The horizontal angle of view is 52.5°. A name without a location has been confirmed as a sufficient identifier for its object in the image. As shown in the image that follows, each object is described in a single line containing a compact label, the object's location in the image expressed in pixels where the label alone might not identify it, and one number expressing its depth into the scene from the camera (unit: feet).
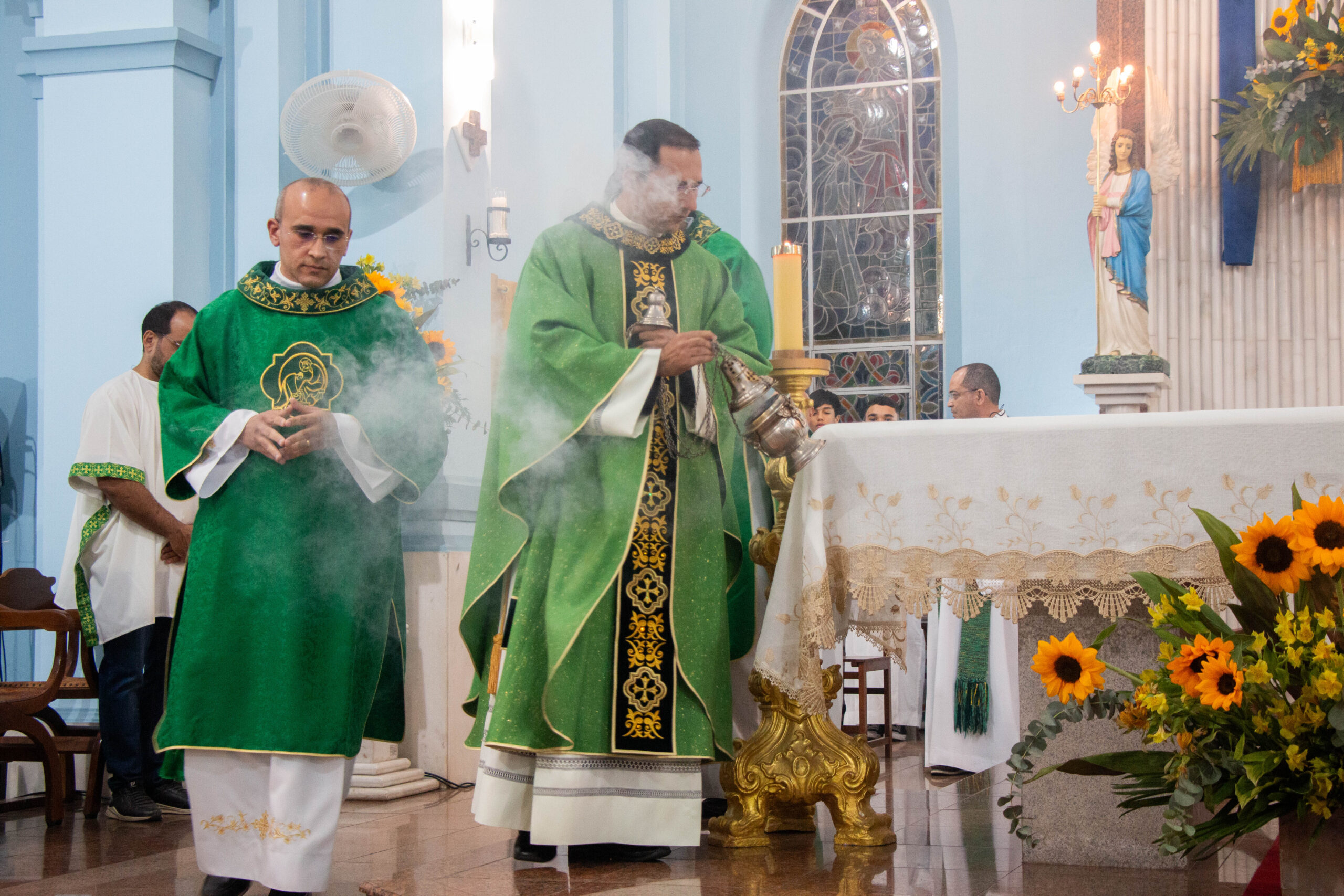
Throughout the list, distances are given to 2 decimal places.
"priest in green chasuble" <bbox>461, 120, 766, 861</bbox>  10.63
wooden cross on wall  19.30
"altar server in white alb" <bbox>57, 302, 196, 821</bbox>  14.82
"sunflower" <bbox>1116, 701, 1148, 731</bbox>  8.70
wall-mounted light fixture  18.53
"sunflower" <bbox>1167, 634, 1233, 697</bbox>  7.89
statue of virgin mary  25.61
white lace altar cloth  9.61
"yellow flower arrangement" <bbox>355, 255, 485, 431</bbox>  15.98
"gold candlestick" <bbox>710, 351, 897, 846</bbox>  11.30
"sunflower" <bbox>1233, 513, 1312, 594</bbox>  7.99
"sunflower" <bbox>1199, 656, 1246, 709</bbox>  7.72
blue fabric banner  24.97
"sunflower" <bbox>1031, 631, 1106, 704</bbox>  8.50
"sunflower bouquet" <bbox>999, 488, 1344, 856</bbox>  7.76
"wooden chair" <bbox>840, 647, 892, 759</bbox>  19.94
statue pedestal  25.00
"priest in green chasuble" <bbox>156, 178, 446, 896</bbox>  9.79
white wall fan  19.13
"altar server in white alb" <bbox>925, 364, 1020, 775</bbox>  17.81
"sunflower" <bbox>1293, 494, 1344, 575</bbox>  7.89
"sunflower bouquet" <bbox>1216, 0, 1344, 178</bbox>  22.17
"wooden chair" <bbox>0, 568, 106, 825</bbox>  14.51
